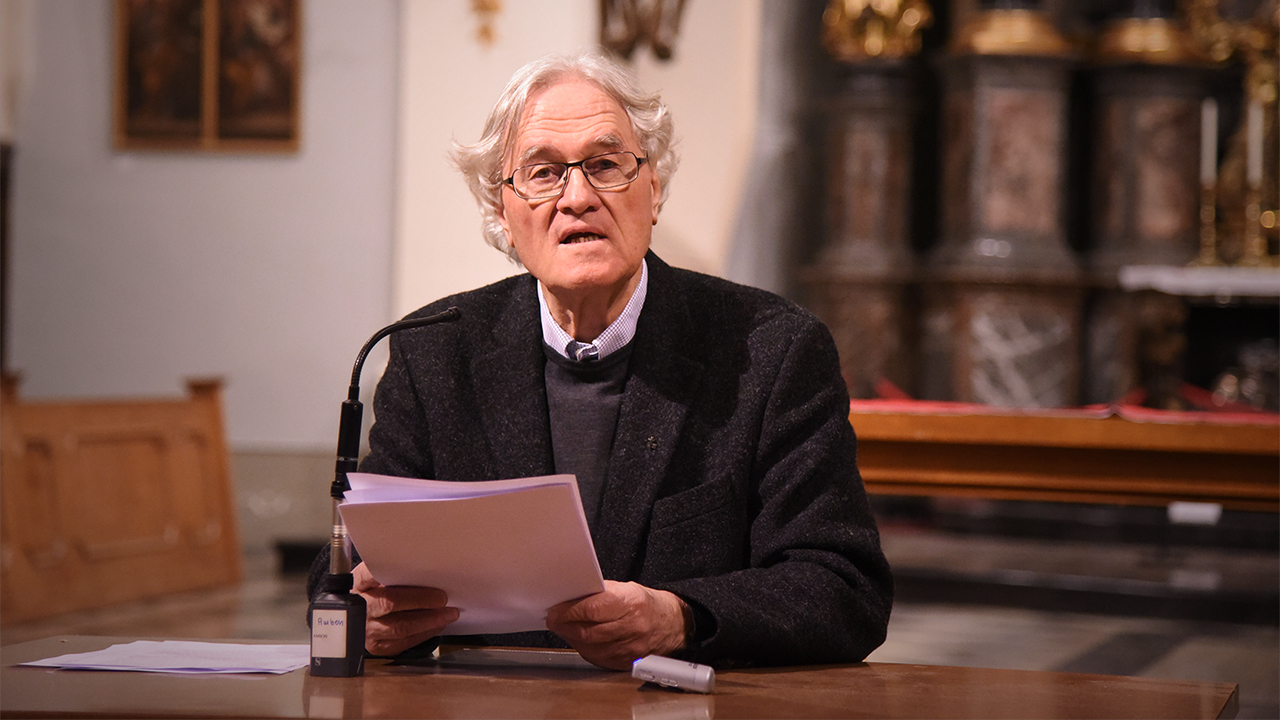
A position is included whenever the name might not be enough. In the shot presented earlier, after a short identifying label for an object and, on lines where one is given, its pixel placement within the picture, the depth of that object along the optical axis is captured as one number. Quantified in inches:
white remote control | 124.7
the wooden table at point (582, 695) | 116.8
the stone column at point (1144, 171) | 685.9
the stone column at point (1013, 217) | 681.0
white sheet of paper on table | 133.5
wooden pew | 465.7
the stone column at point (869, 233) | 714.8
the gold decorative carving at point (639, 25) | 647.1
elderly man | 163.3
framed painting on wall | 695.1
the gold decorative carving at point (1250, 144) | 673.6
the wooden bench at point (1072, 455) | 272.4
